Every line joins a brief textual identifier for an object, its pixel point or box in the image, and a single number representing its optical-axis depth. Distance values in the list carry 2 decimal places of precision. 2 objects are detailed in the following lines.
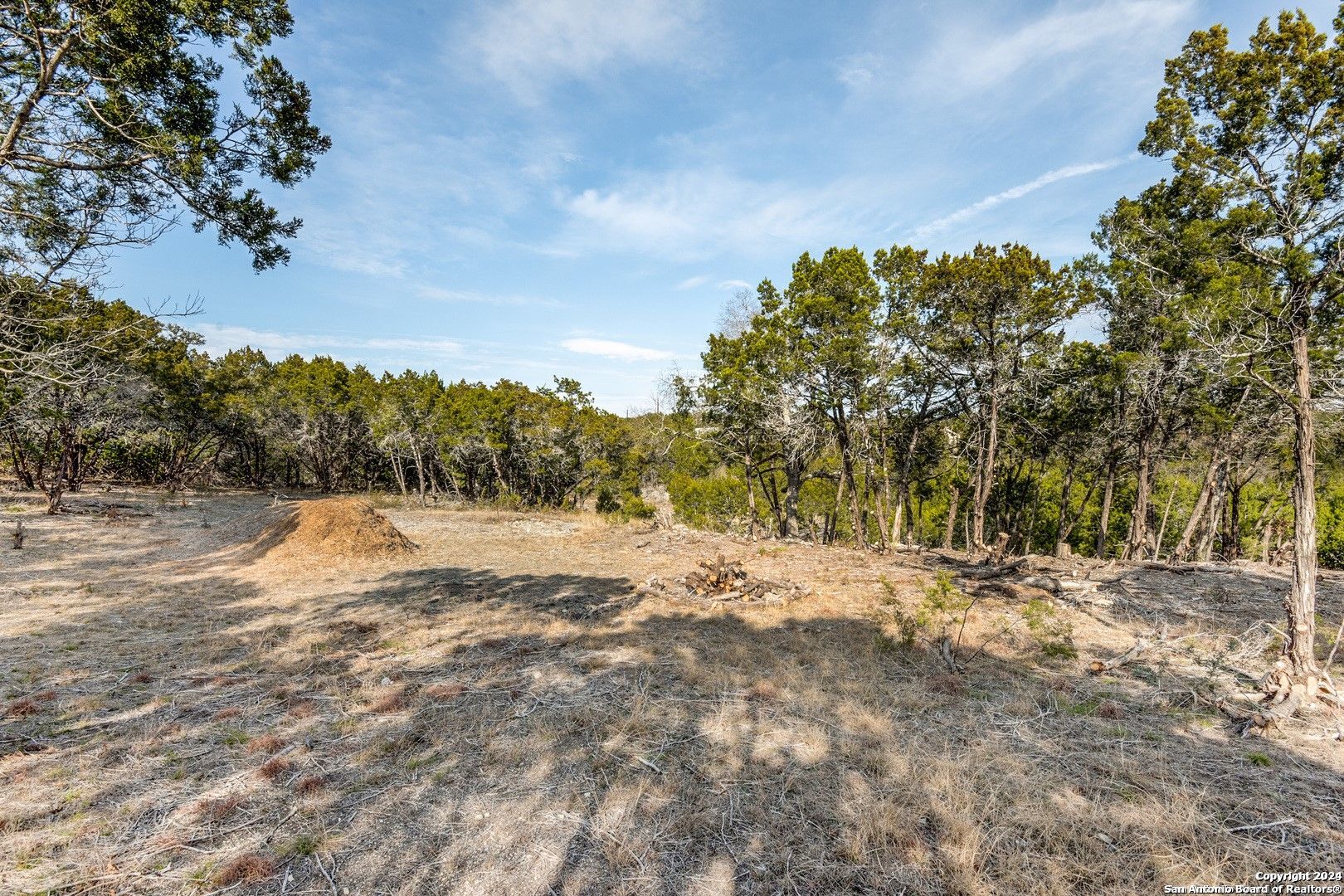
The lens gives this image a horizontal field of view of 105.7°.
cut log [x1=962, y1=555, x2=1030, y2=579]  11.02
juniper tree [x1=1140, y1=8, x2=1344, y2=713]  5.11
